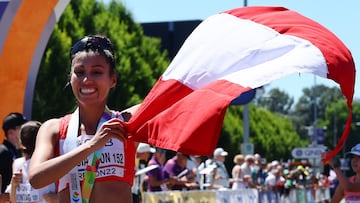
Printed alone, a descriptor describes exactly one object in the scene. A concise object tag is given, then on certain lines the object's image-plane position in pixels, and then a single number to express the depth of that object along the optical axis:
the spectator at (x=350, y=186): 10.98
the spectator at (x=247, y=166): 22.71
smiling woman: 4.66
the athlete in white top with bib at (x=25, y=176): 7.77
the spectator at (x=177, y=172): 15.55
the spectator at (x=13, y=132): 9.34
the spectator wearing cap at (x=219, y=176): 18.89
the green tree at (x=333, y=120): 137.88
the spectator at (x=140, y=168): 14.37
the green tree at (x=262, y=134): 60.81
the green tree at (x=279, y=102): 178.73
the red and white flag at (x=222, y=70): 4.36
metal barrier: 14.46
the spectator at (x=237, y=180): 21.80
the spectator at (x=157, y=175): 14.98
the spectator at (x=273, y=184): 26.83
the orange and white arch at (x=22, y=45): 11.05
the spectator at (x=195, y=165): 17.77
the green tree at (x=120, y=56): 35.06
